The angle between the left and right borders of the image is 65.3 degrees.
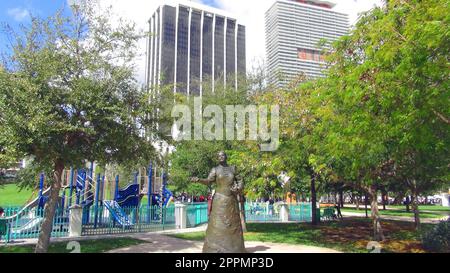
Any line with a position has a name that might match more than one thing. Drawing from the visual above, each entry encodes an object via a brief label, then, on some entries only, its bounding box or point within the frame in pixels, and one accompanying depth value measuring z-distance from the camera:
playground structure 15.12
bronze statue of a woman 8.17
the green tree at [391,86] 7.15
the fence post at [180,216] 19.51
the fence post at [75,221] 15.54
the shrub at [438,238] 11.92
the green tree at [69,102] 9.49
